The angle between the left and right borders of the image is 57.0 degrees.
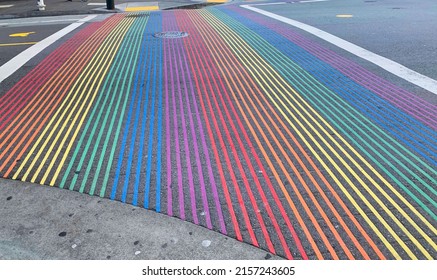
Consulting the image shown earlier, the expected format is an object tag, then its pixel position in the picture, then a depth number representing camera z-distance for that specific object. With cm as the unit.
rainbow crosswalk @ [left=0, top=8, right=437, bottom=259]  348
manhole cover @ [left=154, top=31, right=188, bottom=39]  1159
